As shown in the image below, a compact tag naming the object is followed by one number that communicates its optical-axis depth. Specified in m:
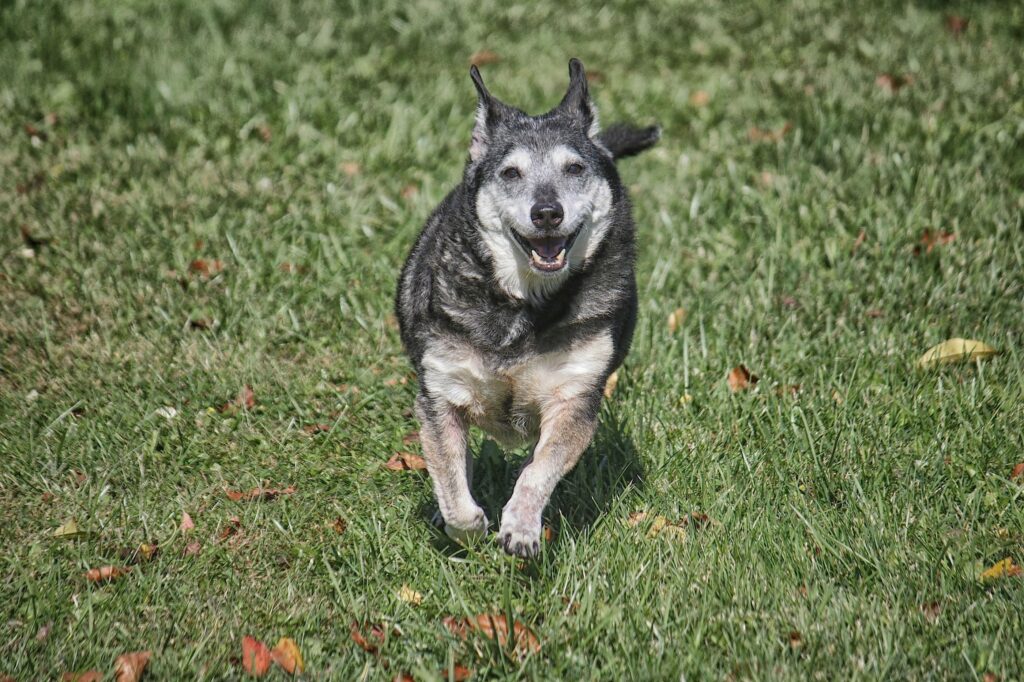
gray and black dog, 8.41
